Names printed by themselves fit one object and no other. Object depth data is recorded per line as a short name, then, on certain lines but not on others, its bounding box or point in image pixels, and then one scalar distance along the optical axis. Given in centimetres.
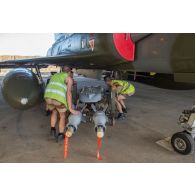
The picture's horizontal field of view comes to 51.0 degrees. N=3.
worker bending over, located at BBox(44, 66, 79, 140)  312
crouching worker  439
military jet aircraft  264
